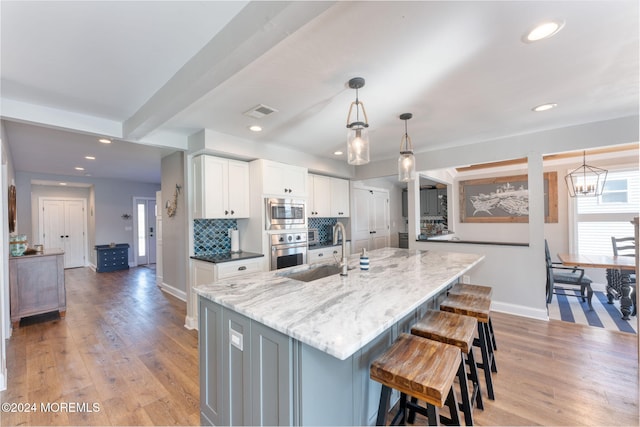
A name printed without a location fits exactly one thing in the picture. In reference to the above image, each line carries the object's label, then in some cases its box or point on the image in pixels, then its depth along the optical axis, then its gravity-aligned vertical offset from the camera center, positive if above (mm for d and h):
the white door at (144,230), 7668 -342
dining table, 3329 -892
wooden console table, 3428 -861
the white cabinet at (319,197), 4629 +323
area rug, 3246 -1391
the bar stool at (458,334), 1577 -755
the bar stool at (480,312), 2002 -772
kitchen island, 1180 -634
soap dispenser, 2266 -417
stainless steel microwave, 3641 +21
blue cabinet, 6664 -989
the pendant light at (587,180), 4297 +506
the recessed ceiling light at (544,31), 1485 +1035
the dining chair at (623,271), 3508 -869
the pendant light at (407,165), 2613 +469
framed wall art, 5043 +250
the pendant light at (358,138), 2035 +576
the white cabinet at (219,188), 3316 +373
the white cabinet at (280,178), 3631 +535
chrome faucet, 2104 -289
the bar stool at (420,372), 1207 -761
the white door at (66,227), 7035 -199
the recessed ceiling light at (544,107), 2631 +1032
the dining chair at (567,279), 3699 -1016
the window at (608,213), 4375 -57
